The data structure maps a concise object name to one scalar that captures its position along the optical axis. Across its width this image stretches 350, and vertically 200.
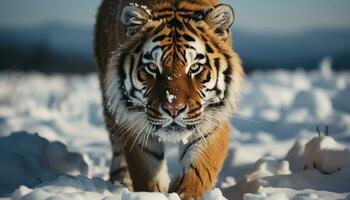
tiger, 5.87
